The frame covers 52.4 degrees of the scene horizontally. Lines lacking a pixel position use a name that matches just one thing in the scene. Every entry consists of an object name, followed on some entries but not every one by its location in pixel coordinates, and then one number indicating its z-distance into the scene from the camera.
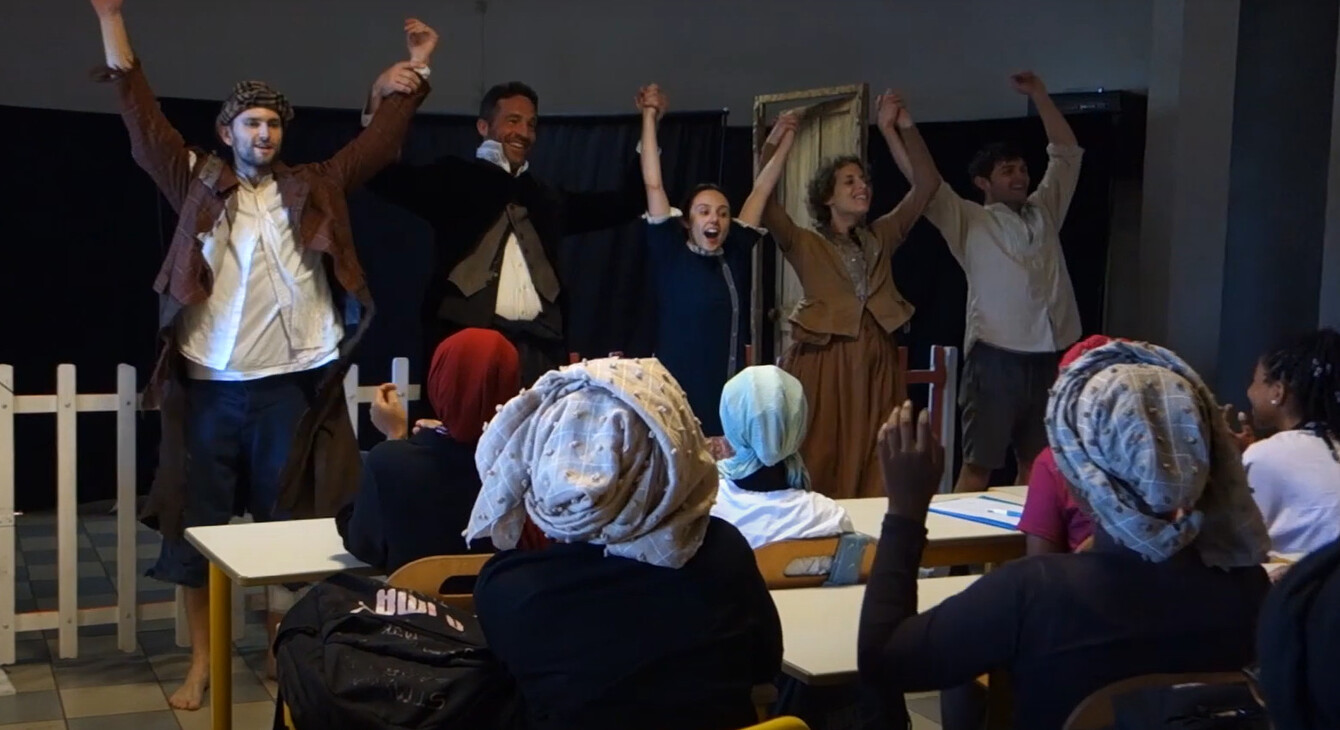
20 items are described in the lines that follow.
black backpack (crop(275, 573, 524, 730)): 1.66
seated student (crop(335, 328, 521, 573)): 2.47
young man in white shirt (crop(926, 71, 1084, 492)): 4.70
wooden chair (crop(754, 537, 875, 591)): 2.42
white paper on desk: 2.98
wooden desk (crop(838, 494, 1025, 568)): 2.76
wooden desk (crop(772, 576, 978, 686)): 1.95
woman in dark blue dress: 4.29
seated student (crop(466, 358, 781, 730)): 1.62
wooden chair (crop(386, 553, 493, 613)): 2.16
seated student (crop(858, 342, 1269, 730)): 1.69
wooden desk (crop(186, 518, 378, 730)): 2.49
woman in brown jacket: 4.42
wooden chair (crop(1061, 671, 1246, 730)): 1.56
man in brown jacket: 3.54
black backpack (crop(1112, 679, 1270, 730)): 1.28
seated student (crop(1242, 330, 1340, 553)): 2.63
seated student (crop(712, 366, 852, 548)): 2.61
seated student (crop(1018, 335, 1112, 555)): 2.48
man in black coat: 3.96
